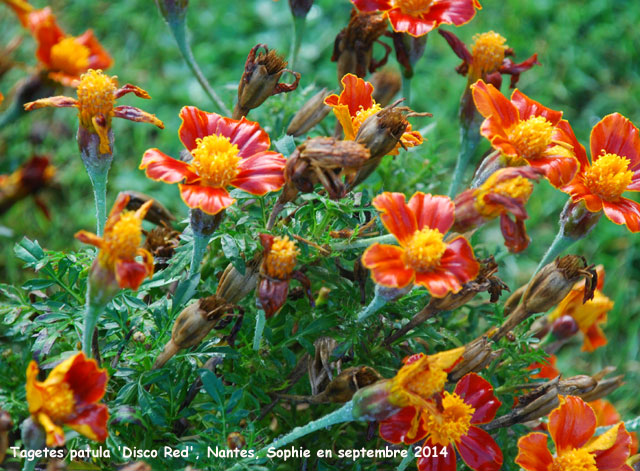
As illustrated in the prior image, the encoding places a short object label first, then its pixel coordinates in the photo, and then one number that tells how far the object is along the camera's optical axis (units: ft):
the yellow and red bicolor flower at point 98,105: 2.33
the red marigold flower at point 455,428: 2.30
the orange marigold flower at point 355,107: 2.35
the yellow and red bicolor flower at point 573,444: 2.33
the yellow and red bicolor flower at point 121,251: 2.19
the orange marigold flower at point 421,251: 2.22
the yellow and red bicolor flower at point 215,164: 2.25
